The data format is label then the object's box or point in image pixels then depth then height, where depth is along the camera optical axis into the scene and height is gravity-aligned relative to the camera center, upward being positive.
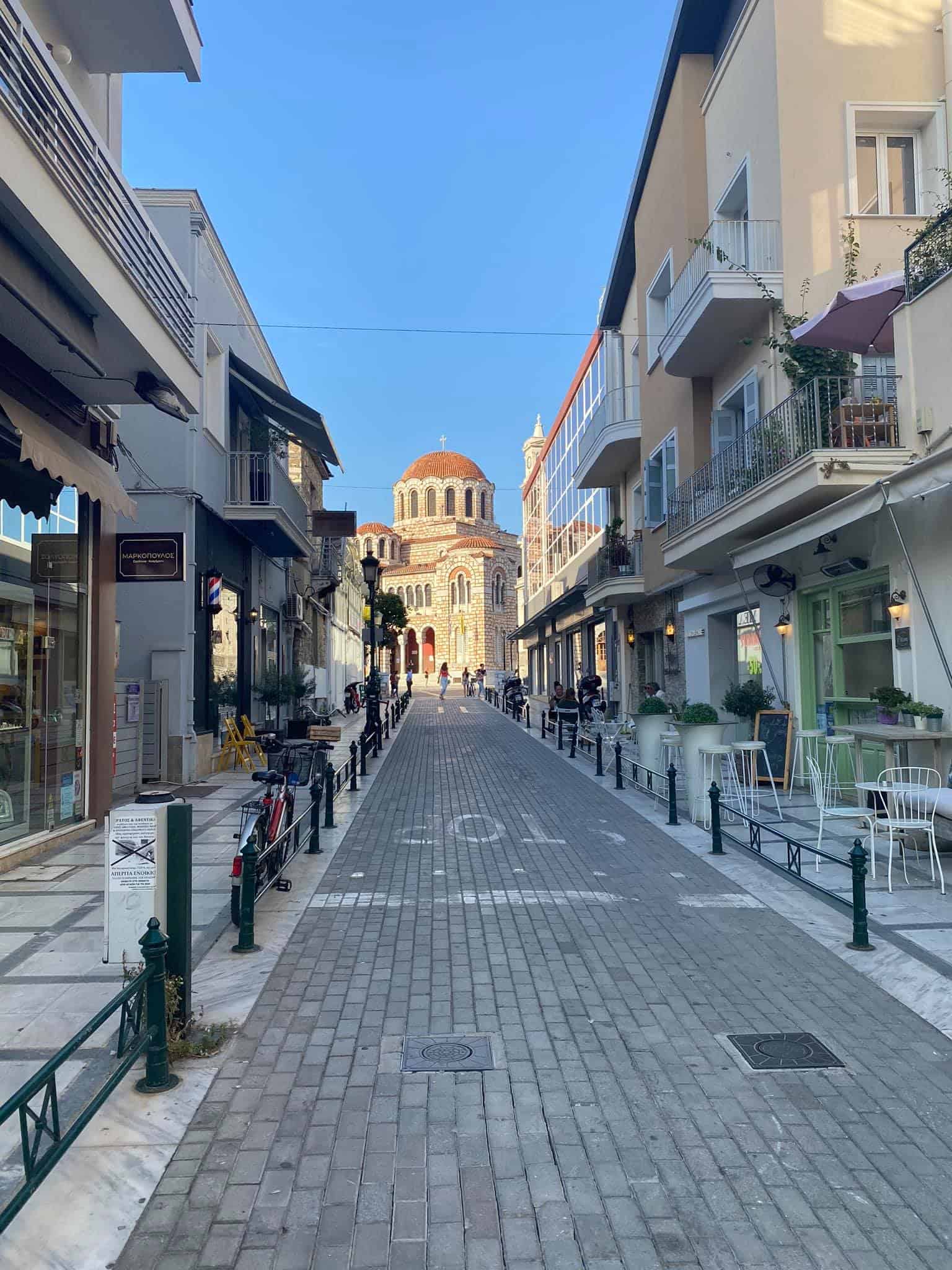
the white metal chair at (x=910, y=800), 7.17 -1.13
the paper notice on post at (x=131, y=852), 4.47 -0.83
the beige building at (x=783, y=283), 10.91 +5.52
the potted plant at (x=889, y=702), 9.15 -0.31
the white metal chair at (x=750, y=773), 10.62 -1.34
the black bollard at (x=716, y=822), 8.91 -1.47
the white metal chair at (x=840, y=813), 7.39 -1.19
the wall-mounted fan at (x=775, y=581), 12.56 +1.32
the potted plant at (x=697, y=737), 10.57 -0.74
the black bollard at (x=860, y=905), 5.86 -1.53
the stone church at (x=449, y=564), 81.56 +10.76
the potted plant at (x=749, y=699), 13.37 -0.38
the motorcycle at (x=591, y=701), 23.45 -0.65
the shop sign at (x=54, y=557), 9.07 +1.36
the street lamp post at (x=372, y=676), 19.64 +0.12
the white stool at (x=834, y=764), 10.38 -1.13
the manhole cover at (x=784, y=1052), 4.26 -1.85
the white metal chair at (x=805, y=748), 11.34 -0.99
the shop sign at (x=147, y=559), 11.02 +1.56
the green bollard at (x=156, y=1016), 3.96 -1.47
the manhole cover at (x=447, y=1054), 4.25 -1.83
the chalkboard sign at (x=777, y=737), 12.42 -0.90
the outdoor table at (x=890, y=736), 8.35 -0.61
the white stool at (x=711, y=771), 10.06 -1.10
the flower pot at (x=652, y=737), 14.09 -0.96
